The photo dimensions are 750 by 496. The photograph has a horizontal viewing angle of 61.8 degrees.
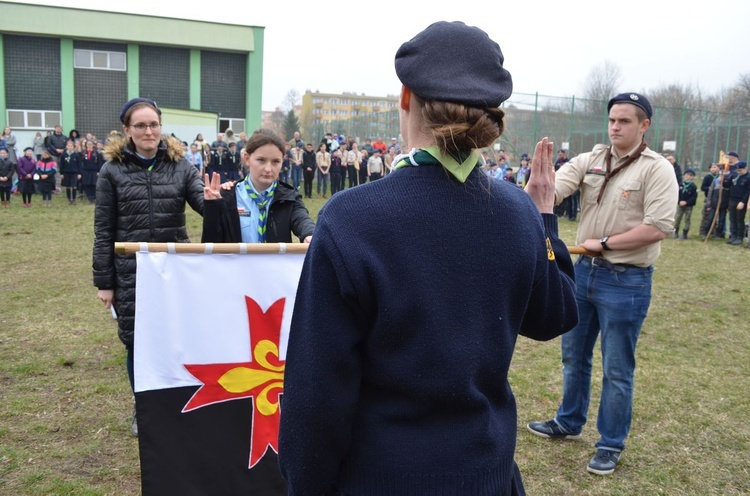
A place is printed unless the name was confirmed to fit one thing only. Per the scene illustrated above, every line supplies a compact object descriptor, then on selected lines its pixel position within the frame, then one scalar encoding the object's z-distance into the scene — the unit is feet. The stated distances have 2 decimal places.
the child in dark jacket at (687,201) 54.24
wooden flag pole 9.97
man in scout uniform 12.32
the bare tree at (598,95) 101.40
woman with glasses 13.14
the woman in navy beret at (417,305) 4.69
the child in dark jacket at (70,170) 63.77
